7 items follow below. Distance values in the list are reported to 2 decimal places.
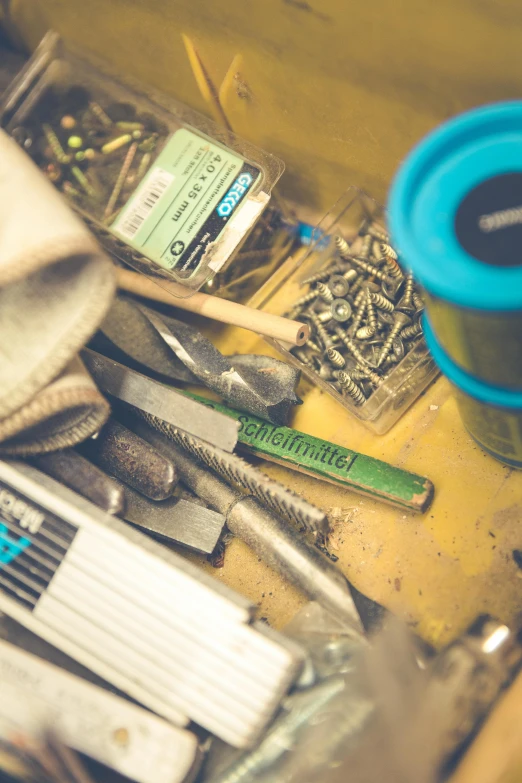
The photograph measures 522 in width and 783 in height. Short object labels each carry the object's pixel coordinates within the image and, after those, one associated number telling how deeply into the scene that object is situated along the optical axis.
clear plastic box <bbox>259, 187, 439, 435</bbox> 0.52
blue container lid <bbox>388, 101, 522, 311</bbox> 0.42
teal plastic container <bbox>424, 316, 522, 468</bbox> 0.45
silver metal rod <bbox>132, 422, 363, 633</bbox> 0.49
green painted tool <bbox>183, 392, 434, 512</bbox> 0.50
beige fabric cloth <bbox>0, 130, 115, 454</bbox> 0.47
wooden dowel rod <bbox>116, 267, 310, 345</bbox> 0.52
